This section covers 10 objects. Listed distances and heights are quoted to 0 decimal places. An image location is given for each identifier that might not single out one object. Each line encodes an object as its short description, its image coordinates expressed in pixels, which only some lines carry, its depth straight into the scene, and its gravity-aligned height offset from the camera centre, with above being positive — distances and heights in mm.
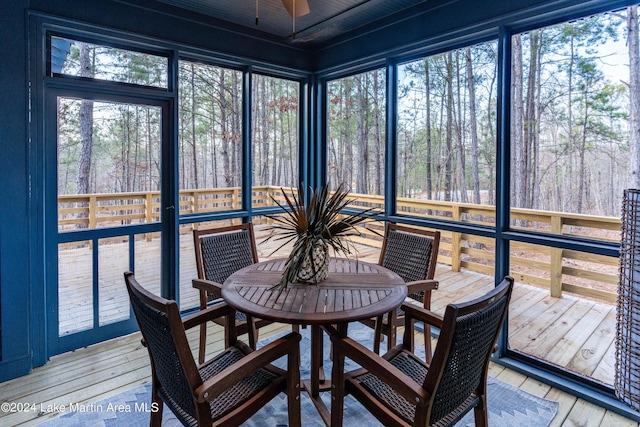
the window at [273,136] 4090 +760
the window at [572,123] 2363 +546
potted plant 2037 -162
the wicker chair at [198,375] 1361 -699
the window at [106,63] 2863 +1146
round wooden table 1751 -495
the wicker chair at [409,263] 2367 -444
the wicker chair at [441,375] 1320 -677
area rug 2137 -1249
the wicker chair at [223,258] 2428 -412
